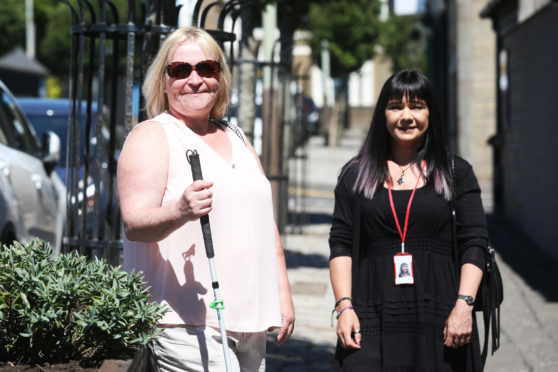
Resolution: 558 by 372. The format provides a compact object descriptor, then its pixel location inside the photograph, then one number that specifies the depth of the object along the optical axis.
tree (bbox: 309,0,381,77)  37.94
